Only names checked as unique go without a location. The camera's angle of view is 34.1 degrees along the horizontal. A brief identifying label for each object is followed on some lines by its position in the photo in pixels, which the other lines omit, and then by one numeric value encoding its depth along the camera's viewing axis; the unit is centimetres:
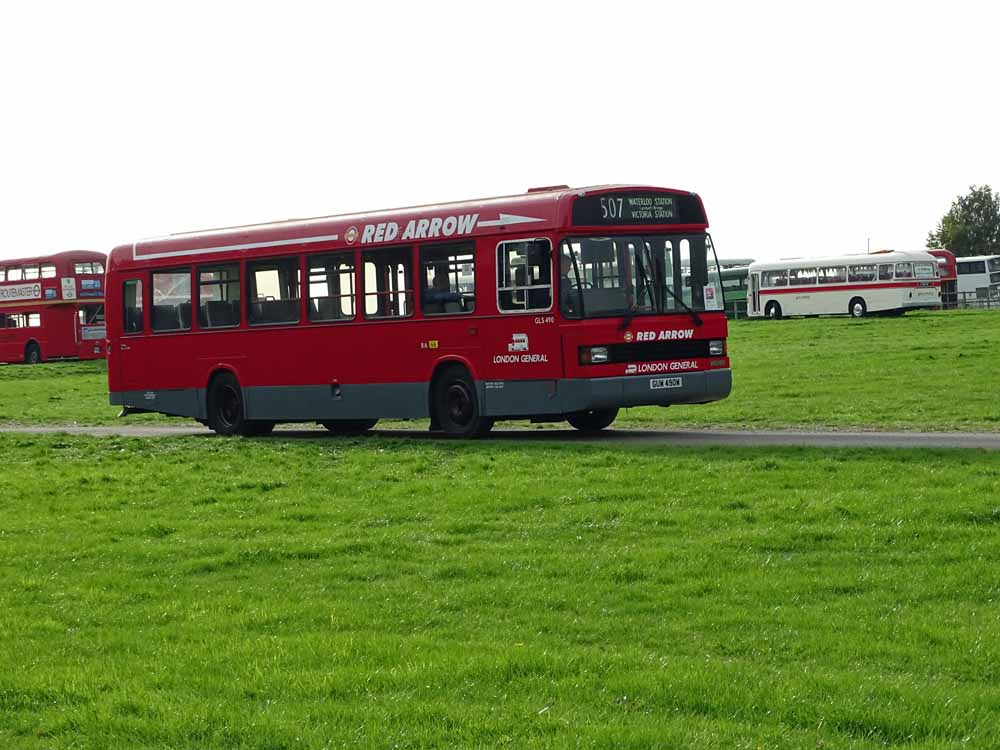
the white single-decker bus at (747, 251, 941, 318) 7125
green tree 13888
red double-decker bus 6825
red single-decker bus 2141
